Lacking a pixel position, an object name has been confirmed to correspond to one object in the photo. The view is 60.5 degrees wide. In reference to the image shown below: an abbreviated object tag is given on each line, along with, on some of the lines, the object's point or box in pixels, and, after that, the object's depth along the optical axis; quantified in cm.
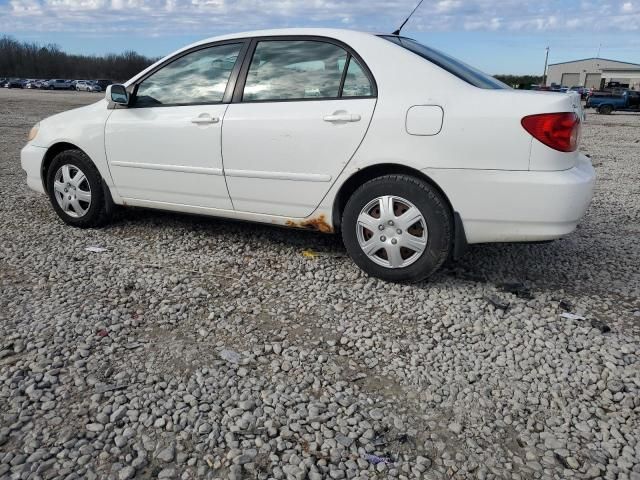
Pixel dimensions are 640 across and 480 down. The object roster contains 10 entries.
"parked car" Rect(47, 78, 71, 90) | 6216
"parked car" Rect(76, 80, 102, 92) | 5914
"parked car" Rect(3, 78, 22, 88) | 6273
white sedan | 340
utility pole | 7575
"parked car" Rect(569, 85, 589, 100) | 3519
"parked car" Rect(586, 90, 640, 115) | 3206
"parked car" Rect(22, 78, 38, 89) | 6191
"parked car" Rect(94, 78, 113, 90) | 5998
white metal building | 6900
